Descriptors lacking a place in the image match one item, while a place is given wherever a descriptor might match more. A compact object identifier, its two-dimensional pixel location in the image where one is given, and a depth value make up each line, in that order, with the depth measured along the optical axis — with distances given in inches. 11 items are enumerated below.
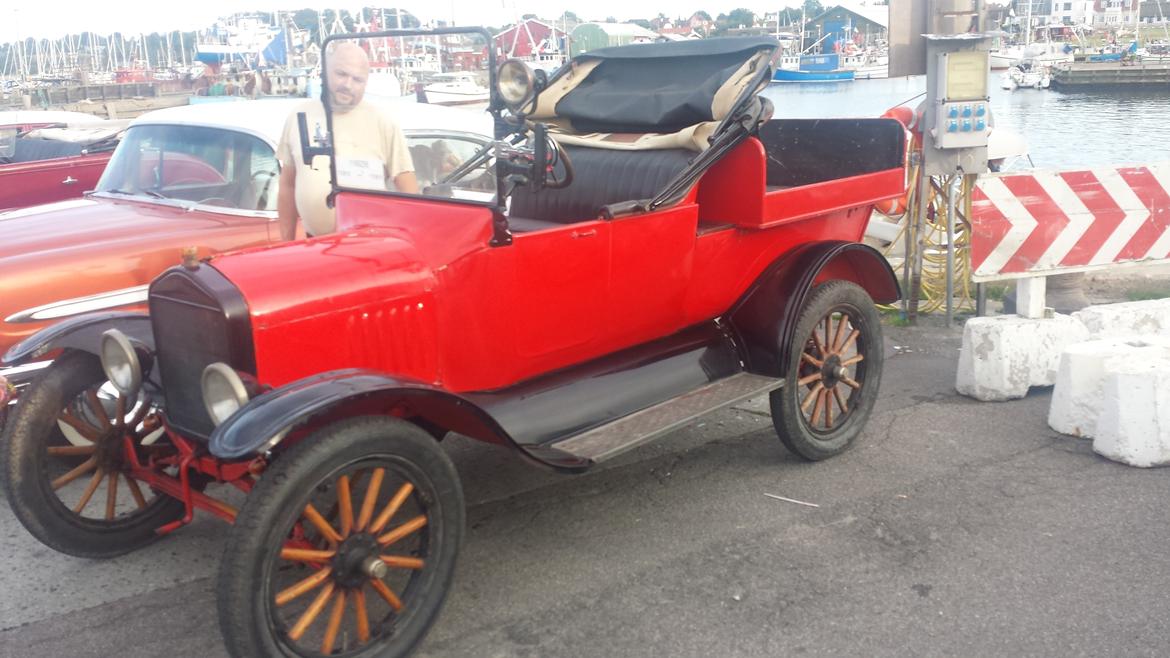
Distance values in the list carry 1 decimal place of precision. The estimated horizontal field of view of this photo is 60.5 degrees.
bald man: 153.6
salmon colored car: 178.9
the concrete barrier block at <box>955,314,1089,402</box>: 208.4
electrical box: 259.6
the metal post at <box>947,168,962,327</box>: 262.5
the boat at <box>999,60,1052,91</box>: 2028.8
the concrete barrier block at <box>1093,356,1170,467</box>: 170.2
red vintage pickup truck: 116.3
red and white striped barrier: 234.4
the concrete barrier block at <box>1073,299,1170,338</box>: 213.2
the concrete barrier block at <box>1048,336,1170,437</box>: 181.8
